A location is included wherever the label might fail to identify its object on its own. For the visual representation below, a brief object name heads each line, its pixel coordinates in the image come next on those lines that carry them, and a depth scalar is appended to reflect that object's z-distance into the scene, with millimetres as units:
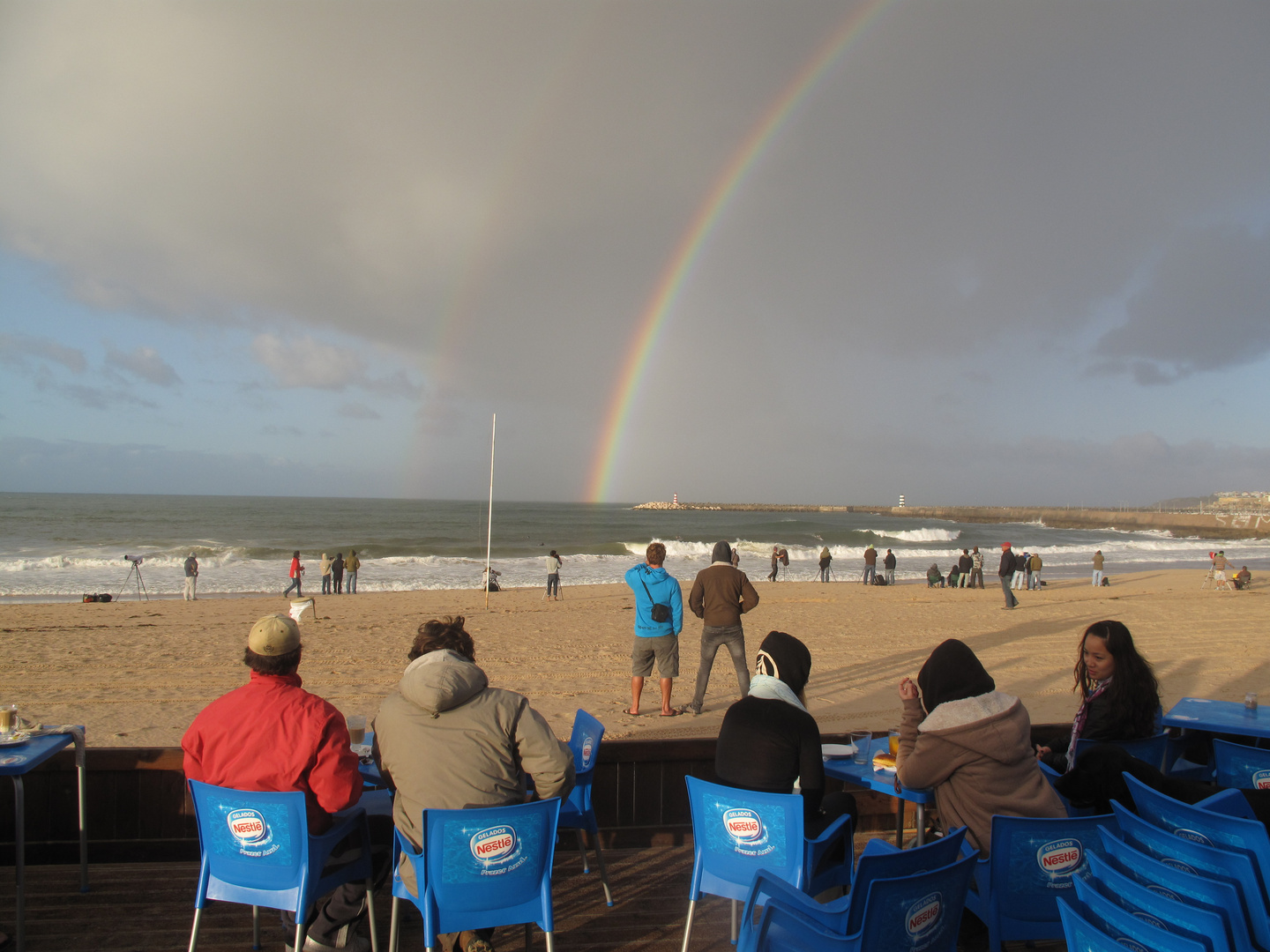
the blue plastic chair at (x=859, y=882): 1981
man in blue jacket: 6734
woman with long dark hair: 3477
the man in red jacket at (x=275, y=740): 2633
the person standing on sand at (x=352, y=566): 20828
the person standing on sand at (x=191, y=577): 18828
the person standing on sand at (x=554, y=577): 19250
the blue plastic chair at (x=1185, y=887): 1645
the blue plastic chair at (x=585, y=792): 3383
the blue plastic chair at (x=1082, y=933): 1623
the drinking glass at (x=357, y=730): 3635
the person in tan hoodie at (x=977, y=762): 2621
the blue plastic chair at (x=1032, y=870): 2414
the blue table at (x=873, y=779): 3102
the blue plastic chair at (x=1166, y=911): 1543
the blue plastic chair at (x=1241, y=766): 3328
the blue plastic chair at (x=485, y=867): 2373
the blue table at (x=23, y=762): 2795
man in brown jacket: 6629
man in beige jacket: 2559
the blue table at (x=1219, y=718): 3742
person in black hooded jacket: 2773
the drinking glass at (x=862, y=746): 3583
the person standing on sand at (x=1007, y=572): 17094
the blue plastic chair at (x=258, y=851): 2484
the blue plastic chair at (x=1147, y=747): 3441
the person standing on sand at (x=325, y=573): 20688
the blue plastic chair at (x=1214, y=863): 1892
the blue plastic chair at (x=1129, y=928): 1534
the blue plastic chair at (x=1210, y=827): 2031
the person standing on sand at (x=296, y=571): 20492
